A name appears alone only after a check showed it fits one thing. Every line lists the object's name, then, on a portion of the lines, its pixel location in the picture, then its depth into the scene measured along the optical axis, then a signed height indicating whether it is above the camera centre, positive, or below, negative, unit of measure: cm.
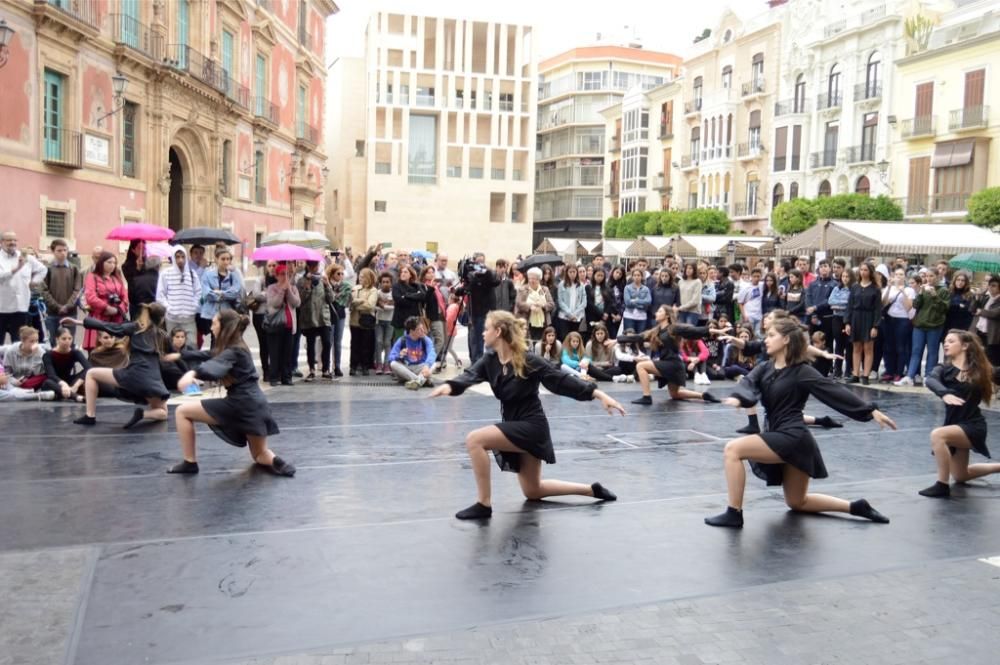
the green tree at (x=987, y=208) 3388 +203
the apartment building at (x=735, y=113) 5281 +839
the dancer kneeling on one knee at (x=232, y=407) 785 -134
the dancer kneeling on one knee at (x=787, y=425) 659 -114
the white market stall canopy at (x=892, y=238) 2138 +57
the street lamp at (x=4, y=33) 1544 +325
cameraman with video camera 1559 -76
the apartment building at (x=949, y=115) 3844 +621
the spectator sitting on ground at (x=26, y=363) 1181 -155
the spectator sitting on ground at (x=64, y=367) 1172 -159
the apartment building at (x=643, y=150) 6431 +755
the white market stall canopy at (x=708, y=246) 3709 +46
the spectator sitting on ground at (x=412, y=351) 1410 -153
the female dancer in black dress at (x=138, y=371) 1013 -138
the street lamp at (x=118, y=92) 2370 +366
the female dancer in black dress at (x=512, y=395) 670 -101
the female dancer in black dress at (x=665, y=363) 1270 -142
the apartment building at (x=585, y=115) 8294 +1196
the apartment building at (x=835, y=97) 4444 +803
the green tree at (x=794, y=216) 4331 +199
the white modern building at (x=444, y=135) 6744 +806
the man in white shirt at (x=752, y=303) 1678 -77
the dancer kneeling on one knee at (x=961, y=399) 780 -108
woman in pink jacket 1254 -69
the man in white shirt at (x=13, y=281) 1253 -59
